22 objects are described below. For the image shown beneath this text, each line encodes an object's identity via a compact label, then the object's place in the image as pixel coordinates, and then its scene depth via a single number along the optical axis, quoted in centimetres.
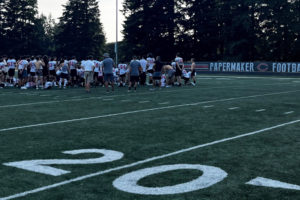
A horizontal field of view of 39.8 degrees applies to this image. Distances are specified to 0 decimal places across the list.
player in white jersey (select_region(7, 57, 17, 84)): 2420
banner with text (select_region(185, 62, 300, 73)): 3828
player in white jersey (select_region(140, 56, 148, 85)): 2433
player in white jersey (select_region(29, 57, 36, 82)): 2220
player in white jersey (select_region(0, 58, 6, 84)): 2403
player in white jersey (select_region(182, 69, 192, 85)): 2464
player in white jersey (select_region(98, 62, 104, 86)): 2410
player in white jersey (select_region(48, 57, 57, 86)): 2352
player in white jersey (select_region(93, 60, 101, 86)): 2374
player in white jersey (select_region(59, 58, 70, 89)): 2256
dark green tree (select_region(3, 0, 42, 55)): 7825
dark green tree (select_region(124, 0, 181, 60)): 6178
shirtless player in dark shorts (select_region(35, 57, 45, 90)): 2186
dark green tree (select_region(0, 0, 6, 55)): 7725
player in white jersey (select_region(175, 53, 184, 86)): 2353
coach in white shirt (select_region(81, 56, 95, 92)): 1994
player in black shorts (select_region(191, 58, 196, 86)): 2450
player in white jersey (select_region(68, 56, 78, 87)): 2320
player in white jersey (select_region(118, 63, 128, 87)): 2401
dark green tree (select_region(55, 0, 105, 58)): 7844
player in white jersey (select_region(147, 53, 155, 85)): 2458
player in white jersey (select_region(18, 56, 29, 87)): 2288
